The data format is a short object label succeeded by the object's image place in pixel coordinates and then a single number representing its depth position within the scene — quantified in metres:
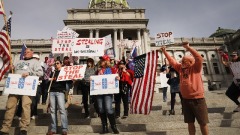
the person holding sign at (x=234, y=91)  7.53
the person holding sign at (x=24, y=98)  5.46
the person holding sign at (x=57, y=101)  5.63
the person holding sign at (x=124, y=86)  6.97
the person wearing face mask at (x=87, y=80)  7.30
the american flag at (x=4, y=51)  6.95
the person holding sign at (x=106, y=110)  5.64
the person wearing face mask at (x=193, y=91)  4.37
